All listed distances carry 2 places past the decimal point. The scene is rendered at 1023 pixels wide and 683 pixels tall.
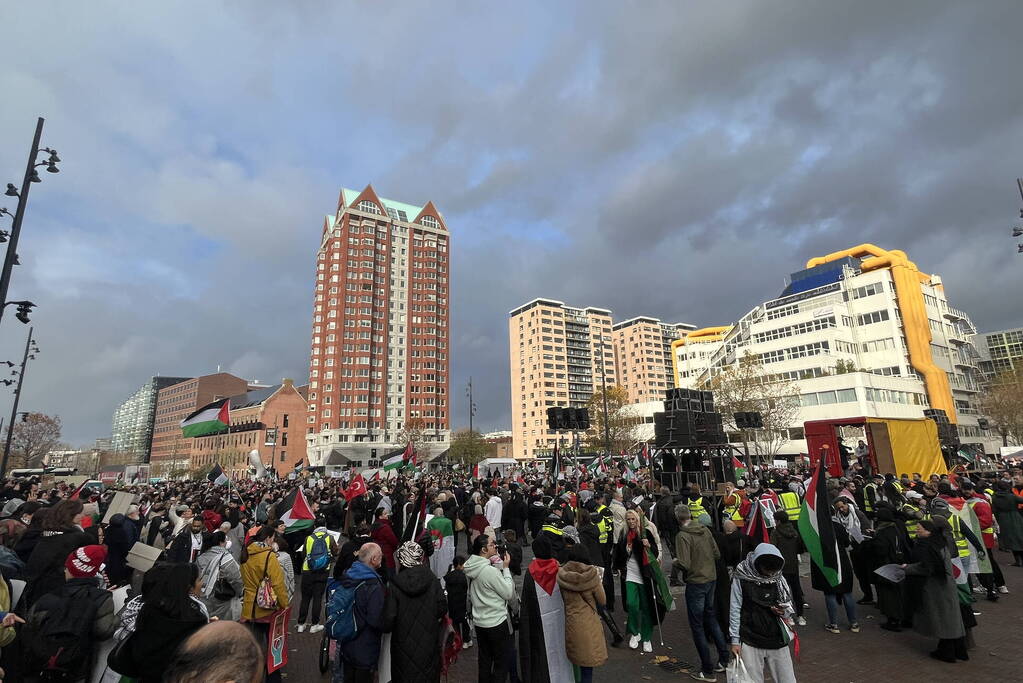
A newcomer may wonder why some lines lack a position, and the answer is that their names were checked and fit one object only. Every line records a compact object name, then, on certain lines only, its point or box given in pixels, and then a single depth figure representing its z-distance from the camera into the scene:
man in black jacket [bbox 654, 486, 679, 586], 12.22
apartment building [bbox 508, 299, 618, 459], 135.25
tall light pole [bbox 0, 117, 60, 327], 10.48
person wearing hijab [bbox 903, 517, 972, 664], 6.66
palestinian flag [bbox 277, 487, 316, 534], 10.81
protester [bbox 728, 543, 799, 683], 4.84
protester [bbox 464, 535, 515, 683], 5.50
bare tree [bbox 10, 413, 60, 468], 51.06
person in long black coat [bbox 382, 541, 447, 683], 4.80
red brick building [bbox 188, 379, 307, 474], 96.69
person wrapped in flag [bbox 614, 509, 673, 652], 7.16
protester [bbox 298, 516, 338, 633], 8.21
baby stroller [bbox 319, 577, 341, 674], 6.05
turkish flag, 15.02
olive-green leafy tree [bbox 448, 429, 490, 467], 83.62
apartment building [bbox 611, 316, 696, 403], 146.88
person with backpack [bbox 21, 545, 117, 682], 4.05
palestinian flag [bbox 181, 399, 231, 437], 26.03
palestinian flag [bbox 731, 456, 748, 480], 19.59
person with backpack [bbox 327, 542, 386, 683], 4.86
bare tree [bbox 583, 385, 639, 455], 65.36
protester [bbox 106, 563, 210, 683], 3.22
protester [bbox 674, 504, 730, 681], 6.55
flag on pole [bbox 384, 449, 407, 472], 27.12
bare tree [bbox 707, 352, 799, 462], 49.06
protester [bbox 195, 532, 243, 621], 5.67
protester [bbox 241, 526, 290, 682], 5.98
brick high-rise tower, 88.25
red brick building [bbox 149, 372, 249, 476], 137.12
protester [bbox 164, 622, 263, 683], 1.92
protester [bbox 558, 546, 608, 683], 5.22
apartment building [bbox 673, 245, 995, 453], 55.91
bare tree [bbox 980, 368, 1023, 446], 53.91
